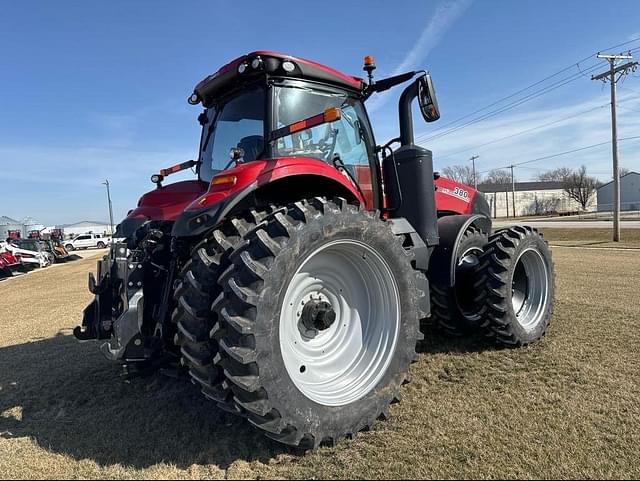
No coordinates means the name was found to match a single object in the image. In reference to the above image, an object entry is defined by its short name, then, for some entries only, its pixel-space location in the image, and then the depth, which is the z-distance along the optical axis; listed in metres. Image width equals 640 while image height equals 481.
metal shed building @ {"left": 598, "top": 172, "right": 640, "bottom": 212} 75.38
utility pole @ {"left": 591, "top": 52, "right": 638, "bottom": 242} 20.66
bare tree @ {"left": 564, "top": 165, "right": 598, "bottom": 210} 77.50
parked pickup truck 44.70
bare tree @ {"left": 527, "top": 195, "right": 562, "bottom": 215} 83.81
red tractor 2.50
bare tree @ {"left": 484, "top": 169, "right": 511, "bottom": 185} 96.34
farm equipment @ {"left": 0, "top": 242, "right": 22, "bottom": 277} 19.12
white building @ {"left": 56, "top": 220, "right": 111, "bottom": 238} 86.69
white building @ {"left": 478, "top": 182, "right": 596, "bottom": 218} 83.19
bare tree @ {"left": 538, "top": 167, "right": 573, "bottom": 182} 90.69
